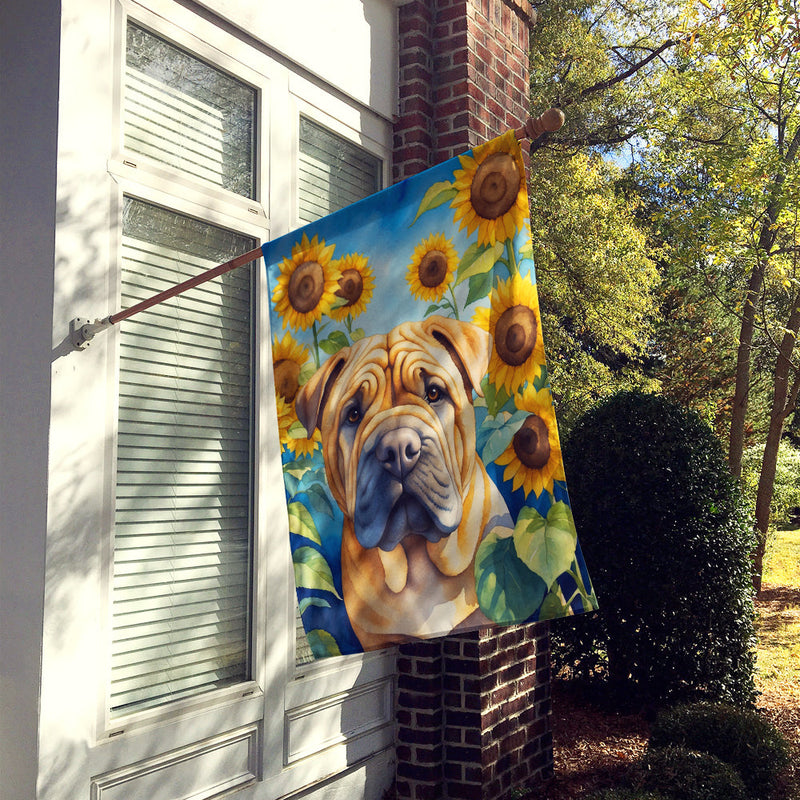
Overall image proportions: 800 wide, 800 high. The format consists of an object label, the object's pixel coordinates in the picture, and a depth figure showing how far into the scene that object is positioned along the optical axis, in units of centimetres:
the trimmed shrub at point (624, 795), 383
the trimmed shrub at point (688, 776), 401
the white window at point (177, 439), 287
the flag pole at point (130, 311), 268
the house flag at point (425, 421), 241
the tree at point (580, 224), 1038
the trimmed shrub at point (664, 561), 573
